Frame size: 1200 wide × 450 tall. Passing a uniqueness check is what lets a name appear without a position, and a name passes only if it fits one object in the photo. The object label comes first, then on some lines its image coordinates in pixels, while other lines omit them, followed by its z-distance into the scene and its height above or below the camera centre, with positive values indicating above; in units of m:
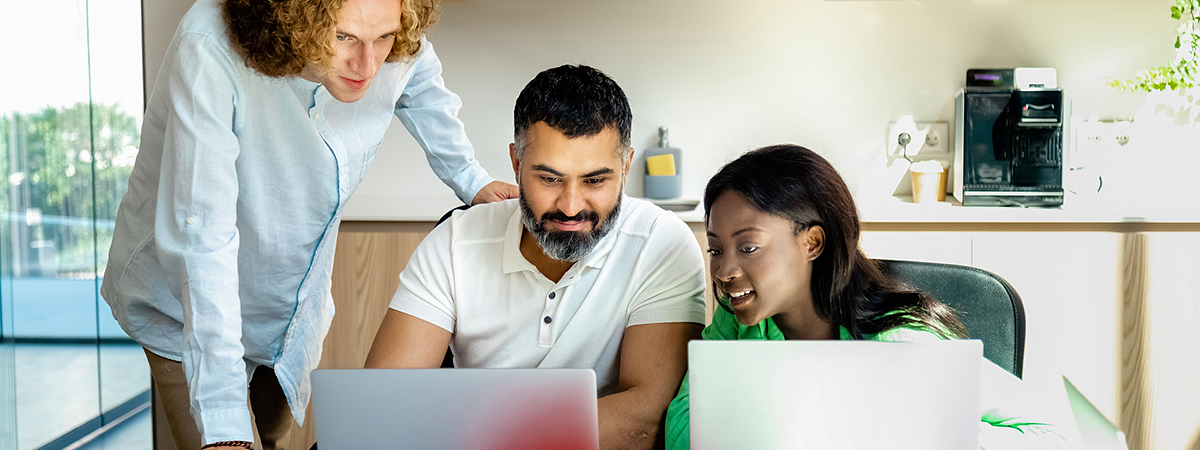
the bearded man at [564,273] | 1.19 -0.10
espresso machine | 2.22 +0.20
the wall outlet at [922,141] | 2.54 +0.24
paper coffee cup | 2.36 +0.10
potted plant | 2.05 +0.40
